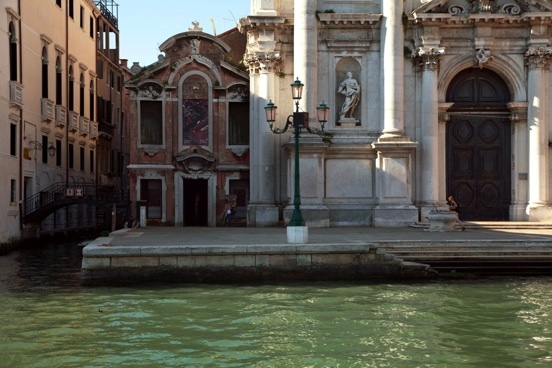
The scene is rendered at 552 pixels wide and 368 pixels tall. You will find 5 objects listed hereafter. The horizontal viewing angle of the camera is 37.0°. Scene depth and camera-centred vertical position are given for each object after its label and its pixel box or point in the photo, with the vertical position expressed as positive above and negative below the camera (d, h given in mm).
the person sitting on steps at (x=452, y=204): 27453 -493
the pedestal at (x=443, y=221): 25000 -962
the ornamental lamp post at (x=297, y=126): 19578 +1639
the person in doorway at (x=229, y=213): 30906 -852
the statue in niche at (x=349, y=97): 29109 +3280
